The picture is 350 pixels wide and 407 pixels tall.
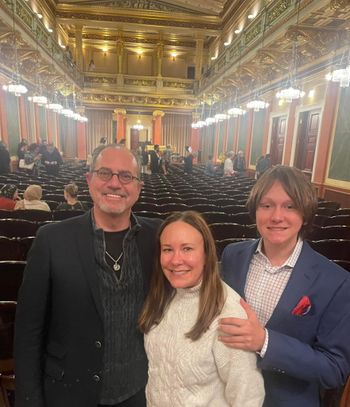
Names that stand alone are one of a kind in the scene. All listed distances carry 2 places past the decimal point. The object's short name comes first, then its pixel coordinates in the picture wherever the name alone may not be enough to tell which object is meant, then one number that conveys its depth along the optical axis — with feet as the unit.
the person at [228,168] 43.35
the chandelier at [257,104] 32.25
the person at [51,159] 39.01
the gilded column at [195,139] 80.02
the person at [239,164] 45.65
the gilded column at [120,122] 74.79
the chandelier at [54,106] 44.46
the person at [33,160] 37.52
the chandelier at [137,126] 80.33
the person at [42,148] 40.60
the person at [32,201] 15.25
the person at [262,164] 36.68
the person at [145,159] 56.26
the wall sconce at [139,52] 80.51
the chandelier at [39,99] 35.37
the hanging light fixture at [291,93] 24.04
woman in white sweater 3.67
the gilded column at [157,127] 74.54
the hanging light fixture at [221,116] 48.03
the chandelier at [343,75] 18.94
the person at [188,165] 48.10
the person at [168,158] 54.01
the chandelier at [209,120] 54.90
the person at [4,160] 31.99
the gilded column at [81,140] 74.95
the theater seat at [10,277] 8.00
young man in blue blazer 3.60
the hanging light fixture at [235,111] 39.22
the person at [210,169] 49.16
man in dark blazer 4.29
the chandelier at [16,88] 28.37
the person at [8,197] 15.69
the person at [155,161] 47.44
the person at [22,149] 39.06
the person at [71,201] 14.80
